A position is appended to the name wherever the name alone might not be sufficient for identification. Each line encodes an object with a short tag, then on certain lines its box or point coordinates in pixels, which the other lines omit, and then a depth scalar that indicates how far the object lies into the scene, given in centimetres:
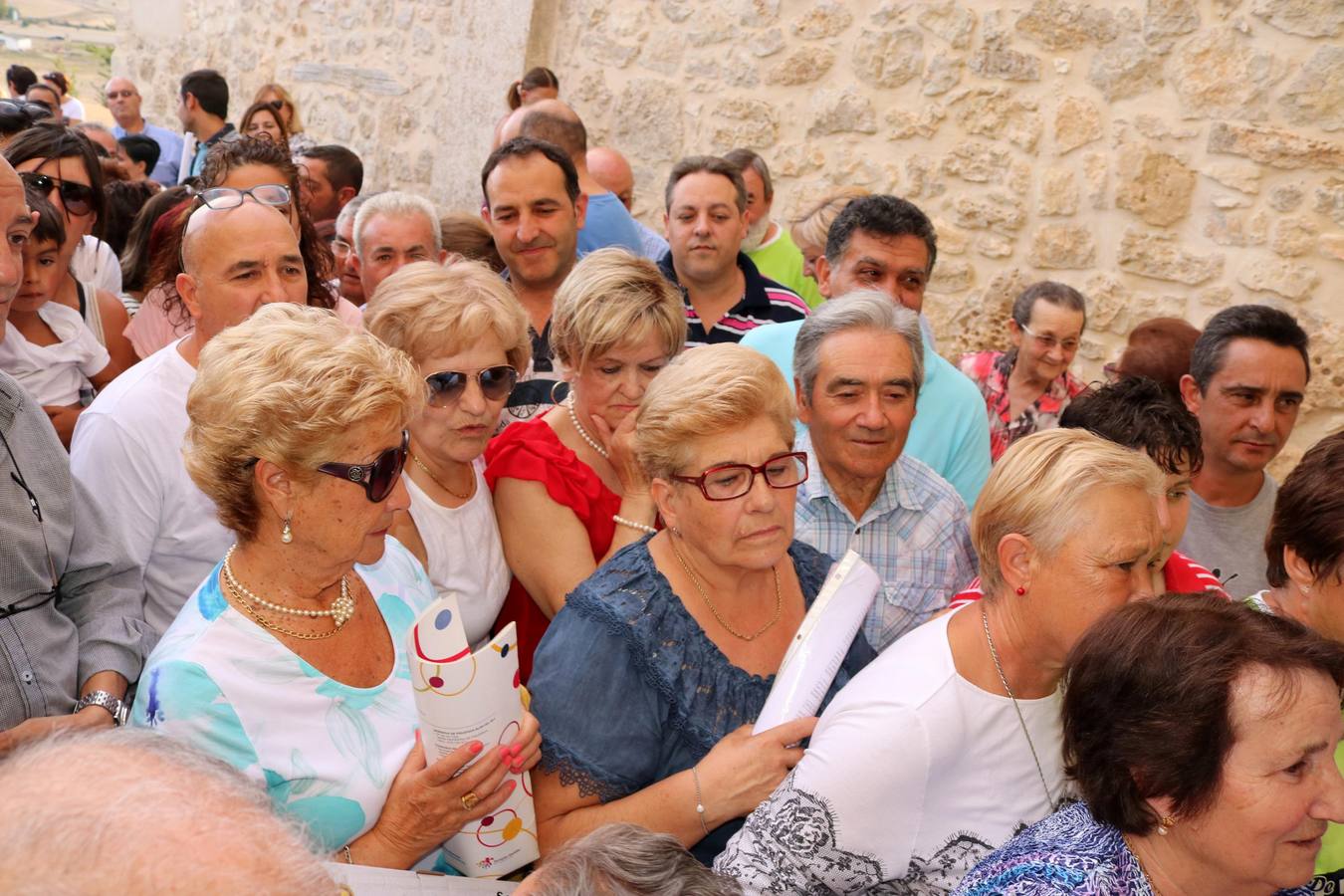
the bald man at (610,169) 670
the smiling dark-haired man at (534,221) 425
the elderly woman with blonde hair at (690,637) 224
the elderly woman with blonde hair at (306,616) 204
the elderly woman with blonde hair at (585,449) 292
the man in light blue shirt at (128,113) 1012
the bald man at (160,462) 268
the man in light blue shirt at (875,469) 307
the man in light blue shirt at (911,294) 365
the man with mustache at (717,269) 483
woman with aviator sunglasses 283
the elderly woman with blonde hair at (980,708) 207
